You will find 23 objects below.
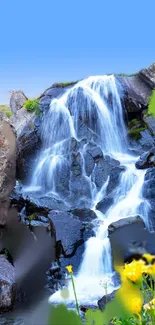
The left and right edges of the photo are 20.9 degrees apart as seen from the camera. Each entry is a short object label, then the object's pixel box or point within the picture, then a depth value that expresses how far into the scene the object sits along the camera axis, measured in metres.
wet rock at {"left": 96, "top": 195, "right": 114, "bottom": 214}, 9.23
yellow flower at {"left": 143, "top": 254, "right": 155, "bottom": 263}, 0.92
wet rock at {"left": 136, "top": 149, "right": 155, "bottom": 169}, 10.44
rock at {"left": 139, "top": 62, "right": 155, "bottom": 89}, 13.60
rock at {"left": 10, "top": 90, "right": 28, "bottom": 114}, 14.82
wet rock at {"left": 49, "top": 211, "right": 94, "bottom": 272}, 7.96
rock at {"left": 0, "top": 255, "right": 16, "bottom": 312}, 6.78
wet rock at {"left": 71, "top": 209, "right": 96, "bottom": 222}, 8.74
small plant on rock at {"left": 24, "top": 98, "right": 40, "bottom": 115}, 13.08
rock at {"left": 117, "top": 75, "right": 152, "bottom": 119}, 13.08
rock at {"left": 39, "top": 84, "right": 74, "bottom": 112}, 13.01
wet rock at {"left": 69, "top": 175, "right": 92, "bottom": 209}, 9.83
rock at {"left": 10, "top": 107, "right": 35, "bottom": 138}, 12.88
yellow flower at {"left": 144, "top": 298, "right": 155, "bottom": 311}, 1.02
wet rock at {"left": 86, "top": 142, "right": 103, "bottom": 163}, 10.88
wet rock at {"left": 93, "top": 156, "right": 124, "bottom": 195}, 10.22
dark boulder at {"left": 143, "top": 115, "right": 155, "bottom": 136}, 12.41
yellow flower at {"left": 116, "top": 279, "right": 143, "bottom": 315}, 0.98
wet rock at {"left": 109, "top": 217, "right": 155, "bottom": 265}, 7.50
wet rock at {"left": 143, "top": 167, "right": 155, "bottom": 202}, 9.27
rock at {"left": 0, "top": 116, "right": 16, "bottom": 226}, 9.45
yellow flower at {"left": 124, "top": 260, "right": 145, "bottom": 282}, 0.95
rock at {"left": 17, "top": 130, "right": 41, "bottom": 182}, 11.55
